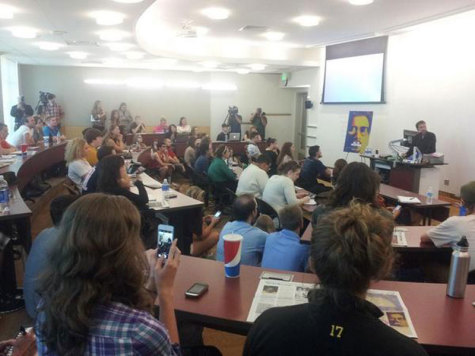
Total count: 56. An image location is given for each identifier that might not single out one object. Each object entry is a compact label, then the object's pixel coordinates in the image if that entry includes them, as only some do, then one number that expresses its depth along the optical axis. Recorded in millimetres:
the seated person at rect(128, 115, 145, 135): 12523
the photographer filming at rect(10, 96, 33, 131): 10125
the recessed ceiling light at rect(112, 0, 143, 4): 4852
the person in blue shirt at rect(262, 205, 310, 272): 2555
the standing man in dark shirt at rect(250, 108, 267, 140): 13273
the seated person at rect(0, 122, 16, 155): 6236
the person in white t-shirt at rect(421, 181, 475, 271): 2529
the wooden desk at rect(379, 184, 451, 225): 4393
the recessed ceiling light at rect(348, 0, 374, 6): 5801
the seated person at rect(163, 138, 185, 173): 8617
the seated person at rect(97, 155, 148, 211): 3627
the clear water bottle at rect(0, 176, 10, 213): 3591
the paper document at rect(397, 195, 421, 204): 4443
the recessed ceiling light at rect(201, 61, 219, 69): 11148
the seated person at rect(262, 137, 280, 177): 7719
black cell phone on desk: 1842
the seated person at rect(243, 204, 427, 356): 1093
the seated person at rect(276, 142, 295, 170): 6723
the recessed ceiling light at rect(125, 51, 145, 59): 9891
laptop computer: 11125
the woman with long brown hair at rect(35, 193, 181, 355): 1070
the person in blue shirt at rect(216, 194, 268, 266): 2751
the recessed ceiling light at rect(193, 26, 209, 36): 8171
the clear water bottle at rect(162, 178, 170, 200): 4586
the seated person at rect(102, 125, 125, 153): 7645
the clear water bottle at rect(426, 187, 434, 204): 4496
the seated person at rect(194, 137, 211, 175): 6805
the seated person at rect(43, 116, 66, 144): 8432
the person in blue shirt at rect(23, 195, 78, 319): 2082
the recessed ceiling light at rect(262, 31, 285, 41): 8603
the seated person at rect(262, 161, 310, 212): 4430
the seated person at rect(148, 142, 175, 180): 8102
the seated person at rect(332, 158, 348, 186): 4913
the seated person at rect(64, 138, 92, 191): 5102
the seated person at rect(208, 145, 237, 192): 6098
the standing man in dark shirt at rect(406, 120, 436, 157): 7359
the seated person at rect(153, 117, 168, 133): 12922
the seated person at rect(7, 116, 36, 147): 7320
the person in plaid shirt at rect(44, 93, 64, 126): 12455
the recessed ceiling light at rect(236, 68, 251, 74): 13009
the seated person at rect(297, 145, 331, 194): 6102
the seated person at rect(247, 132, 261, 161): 8867
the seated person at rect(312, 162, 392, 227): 2695
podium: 6934
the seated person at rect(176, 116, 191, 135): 12500
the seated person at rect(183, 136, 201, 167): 7964
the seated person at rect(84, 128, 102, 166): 5934
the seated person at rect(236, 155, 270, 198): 5117
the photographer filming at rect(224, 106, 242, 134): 13664
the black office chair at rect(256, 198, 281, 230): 4445
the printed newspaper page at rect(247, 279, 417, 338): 1632
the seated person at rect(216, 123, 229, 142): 11547
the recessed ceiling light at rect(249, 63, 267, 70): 11509
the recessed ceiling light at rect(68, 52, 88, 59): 10155
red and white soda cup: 1981
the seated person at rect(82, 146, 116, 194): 4025
